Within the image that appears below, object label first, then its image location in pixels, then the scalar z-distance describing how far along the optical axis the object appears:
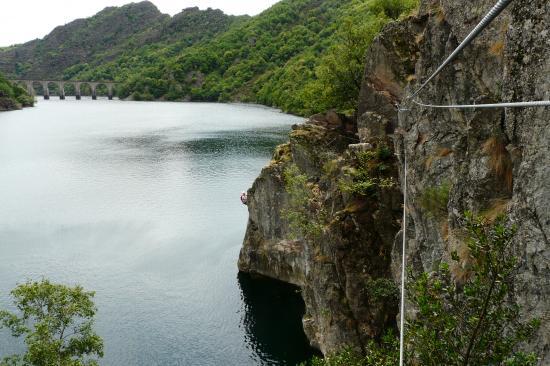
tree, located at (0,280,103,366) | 22.25
